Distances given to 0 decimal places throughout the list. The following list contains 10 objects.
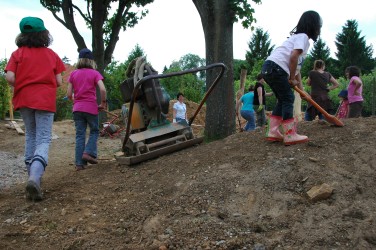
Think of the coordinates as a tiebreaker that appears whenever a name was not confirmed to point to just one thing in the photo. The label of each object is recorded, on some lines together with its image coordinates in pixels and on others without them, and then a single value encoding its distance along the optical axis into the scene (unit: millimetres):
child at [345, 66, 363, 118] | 7552
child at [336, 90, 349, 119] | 8070
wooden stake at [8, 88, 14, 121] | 15801
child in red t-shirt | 4434
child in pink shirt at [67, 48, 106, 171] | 5539
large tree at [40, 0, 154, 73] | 13406
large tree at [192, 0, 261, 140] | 7059
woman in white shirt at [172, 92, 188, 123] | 11227
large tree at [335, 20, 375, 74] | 42125
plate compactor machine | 5238
